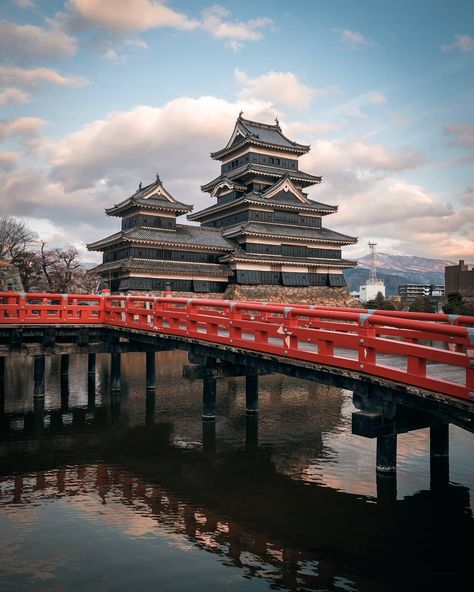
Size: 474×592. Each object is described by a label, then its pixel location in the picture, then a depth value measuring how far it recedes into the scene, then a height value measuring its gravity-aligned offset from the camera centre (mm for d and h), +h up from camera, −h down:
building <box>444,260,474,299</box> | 80250 +2961
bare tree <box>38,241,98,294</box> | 56938 +2300
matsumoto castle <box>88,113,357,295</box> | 44281 +6097
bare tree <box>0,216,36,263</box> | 55044 +6920
